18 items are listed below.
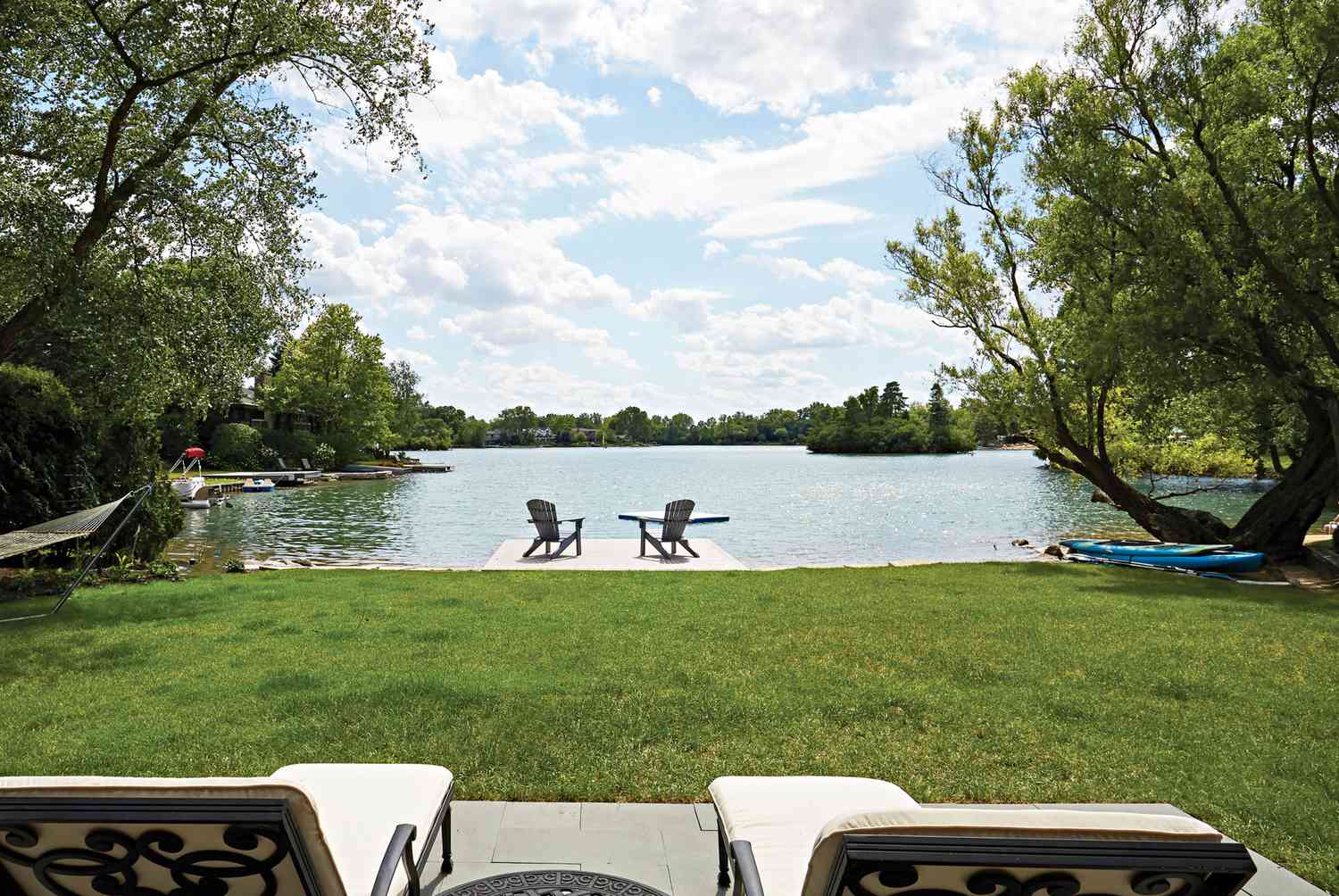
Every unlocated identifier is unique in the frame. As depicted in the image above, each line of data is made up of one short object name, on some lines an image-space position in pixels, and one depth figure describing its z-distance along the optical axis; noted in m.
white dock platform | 13.08
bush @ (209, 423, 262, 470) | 49.25
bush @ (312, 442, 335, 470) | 52.75
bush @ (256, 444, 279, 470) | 49.97
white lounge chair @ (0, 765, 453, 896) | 1.66
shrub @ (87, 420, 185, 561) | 11.02
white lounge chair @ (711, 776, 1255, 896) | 1.54
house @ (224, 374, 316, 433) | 54.72
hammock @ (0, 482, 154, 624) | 7.75
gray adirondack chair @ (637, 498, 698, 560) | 13.88
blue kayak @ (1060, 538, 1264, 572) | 12.95
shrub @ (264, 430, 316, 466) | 51.94
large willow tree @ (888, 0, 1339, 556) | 12.27
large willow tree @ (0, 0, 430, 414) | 9.58
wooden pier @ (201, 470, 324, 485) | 43.44
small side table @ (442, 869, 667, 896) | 2.56
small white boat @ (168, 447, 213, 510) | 28.86
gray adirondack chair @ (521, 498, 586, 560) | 13.78
